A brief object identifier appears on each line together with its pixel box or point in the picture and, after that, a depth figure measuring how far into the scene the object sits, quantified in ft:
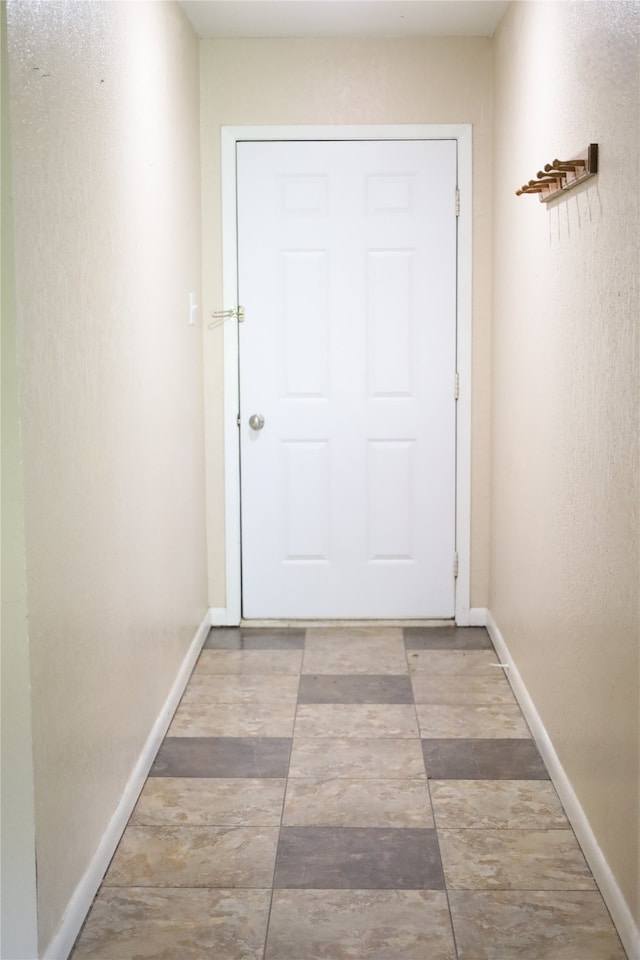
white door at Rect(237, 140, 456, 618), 13.88
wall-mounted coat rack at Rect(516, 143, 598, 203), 7.77
